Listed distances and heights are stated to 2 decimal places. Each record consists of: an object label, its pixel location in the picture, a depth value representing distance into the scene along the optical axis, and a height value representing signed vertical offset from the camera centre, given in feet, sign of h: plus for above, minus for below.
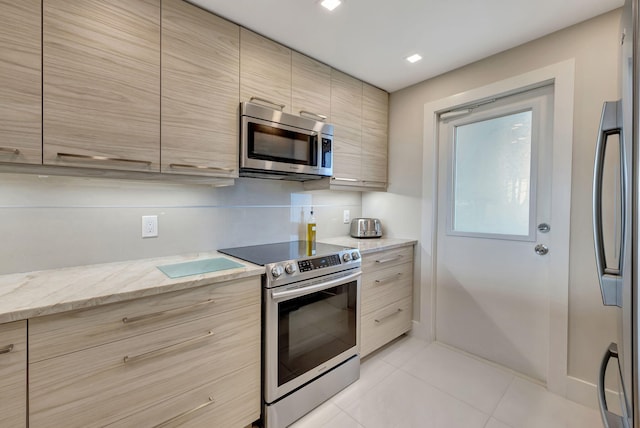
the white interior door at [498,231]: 6.01 -0.41
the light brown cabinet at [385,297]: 6.63 -2.25
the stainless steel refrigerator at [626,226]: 2.22 -0.10
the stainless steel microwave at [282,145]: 5.33 +1.44
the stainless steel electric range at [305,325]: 4.66 -2.23
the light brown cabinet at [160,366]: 3.05 -2.08
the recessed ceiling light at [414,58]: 6.50 +3.77
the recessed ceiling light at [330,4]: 4.72 +3.68
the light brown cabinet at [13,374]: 2.76 -1.75
